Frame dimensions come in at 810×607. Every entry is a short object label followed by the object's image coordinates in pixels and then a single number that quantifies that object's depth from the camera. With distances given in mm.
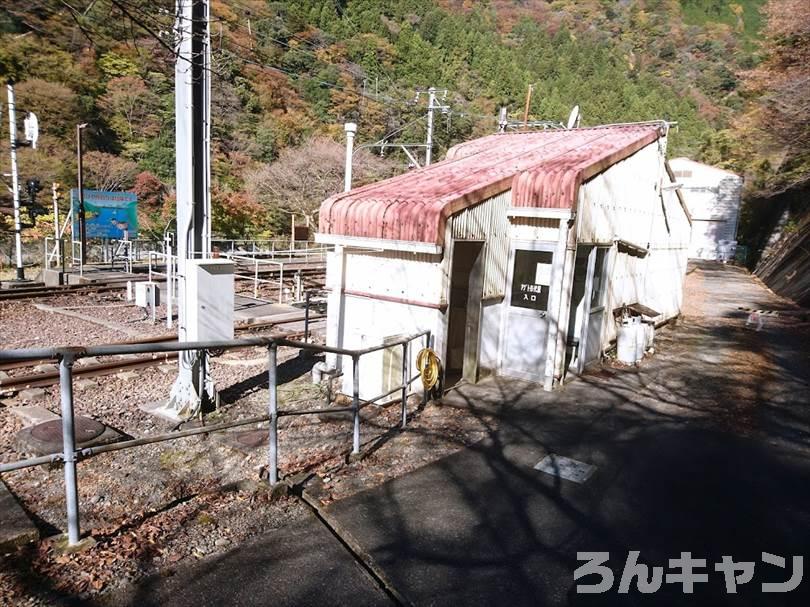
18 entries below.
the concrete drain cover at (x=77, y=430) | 5742
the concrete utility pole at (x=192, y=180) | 6656
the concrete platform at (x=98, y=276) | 18078
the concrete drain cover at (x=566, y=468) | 5107
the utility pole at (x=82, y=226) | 22148
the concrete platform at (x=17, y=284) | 17062
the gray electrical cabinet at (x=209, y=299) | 6742
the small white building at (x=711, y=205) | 42719
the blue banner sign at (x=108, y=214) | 24953
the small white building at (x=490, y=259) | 7070
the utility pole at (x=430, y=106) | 20734
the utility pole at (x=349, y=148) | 11867
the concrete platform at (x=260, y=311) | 13602
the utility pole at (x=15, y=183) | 18625
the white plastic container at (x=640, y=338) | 9977
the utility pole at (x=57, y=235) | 20922
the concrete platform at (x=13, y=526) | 3160
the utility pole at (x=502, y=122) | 16378
